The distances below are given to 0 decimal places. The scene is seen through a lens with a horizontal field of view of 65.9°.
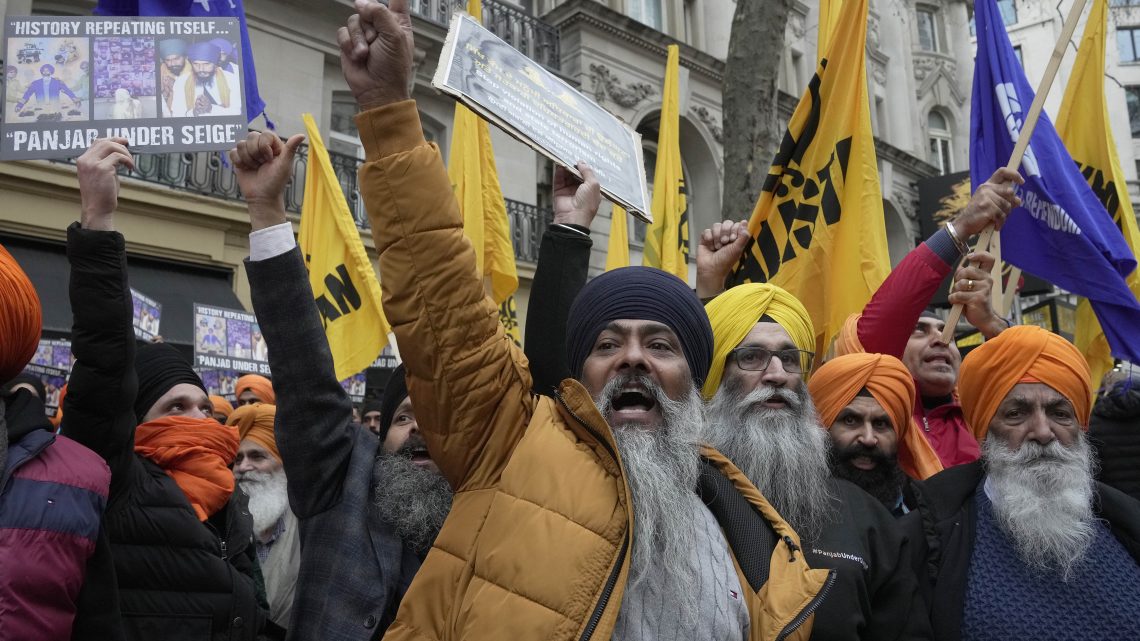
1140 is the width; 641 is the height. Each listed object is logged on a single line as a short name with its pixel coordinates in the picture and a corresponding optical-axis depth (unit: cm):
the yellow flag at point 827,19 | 550
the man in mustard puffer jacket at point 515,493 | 167
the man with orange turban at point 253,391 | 608
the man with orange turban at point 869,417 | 295
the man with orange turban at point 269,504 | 389
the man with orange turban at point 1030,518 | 232
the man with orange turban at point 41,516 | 185
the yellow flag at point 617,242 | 766
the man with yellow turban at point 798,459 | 224
